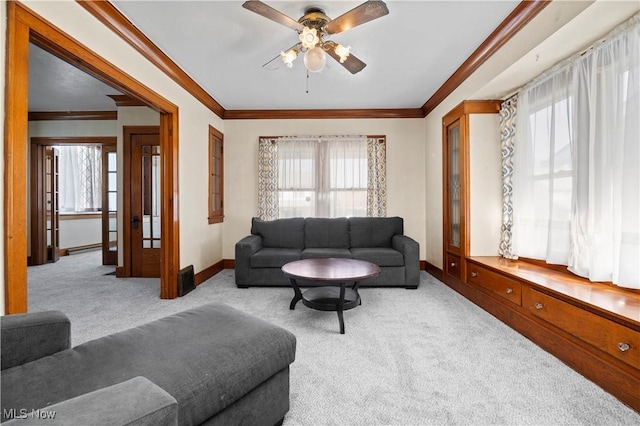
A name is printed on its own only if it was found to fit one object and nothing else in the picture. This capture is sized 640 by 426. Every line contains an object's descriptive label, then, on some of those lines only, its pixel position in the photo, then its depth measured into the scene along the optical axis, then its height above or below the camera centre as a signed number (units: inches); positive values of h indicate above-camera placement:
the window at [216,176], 179.2 +21.3
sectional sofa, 28.9 -22.7
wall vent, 138.0 -33.8
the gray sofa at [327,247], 152.1 -21.2
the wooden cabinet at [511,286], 66.9 -23.1
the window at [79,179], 300.7 +32.6
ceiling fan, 78.6 +53.2
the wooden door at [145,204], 175.0 +3.7
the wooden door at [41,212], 211.0 -1.0
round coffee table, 104.3 -23.9
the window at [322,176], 195.6 +22.3
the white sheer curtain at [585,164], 77.5 +14.4
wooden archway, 65.8 +18.4
